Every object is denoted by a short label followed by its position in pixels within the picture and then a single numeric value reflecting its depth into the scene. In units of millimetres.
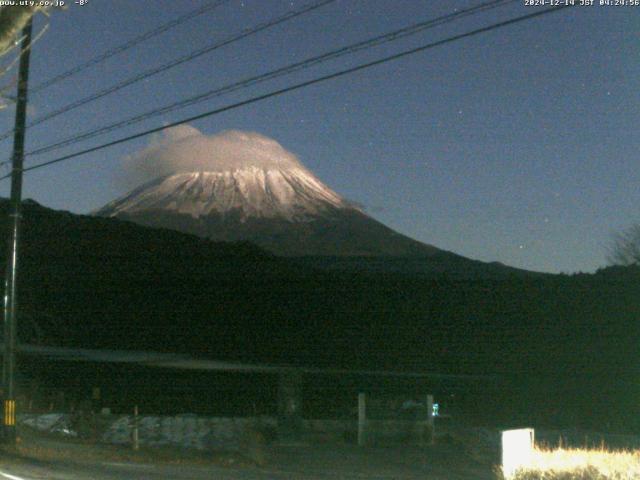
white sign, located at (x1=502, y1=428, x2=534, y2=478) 11695
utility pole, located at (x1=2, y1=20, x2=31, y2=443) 17750
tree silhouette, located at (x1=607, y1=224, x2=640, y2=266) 51031
